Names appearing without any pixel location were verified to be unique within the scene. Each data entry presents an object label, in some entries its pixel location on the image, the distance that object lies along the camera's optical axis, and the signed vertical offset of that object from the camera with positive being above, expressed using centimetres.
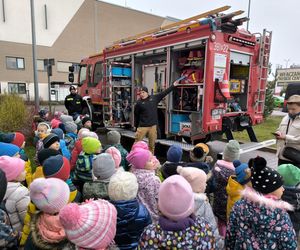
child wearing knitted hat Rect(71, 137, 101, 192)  327 -95
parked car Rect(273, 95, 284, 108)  2465 -97
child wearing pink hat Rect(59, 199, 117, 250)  158 -88
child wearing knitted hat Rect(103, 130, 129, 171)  418 -92
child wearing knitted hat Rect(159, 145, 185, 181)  303 -89
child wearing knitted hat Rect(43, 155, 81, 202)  233 -75
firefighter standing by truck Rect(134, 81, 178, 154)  586 -56
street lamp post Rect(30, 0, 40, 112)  1122 +150
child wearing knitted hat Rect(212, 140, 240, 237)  311 -105
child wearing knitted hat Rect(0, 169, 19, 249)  187 -110
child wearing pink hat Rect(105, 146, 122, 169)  314 -82
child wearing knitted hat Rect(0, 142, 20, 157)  302 -77
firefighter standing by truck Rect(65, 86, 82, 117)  833 -50
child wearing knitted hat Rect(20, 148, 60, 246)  211 -116
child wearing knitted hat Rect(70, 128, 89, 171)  390 -102
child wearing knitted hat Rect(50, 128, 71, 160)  386 -96
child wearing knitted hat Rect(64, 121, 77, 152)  488 -96
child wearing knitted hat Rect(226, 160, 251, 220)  250 -91
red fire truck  548 +42
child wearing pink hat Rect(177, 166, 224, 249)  215 -81
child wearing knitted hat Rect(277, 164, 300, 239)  234 -85
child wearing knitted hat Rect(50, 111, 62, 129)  555 -81
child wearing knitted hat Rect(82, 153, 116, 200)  255 -89
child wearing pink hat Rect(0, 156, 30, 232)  232 -100
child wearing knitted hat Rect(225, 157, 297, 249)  174 -85
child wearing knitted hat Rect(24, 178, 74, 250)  172 -92
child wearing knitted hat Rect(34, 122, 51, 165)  459 -81
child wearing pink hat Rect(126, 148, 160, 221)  267 -95
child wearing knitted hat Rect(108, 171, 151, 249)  203 -98
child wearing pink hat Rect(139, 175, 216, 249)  154 -81
